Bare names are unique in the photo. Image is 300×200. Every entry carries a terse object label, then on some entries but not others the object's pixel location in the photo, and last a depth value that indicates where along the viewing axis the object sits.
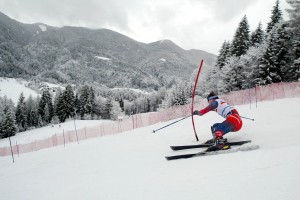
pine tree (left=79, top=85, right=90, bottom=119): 81.38
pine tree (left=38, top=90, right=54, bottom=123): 85.75
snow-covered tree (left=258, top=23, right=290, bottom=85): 32.31
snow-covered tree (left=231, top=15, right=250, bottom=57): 40.97
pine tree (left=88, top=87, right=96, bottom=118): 84.05
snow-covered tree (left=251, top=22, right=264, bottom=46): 42.25
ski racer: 7.07
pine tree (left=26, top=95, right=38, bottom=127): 90.13
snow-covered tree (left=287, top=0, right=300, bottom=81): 29.67
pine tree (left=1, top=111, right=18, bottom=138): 68.69
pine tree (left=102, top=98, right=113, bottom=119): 93.00
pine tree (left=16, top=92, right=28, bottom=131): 90.36
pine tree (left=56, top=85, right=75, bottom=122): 77.50
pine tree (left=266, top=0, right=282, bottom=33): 39.00
